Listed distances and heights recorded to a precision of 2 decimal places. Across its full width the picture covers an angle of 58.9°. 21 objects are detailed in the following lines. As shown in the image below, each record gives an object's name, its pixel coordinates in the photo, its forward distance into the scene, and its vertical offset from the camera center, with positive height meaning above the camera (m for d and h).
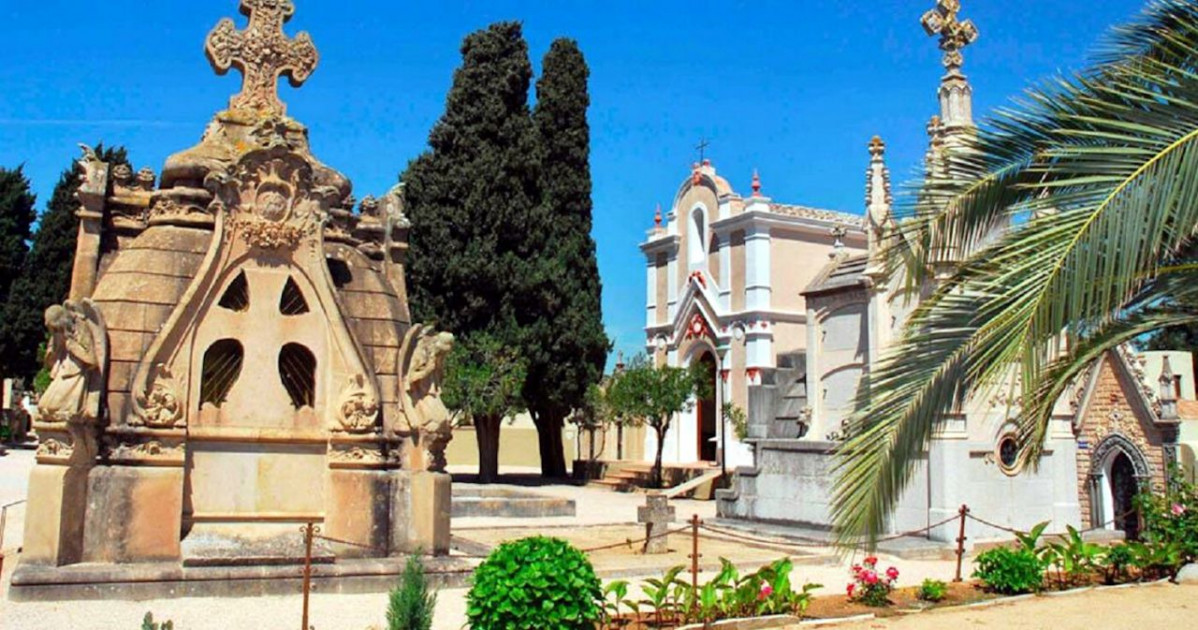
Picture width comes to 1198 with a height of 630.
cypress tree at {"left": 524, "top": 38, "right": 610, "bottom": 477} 31.52 +5.67
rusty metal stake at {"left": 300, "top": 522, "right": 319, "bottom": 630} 7.45 -0.73
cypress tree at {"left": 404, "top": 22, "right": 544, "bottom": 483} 30.77 +7.32
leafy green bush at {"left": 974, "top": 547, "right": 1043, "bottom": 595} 11.30 -1.16
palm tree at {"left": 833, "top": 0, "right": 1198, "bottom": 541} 4.94 +1.15
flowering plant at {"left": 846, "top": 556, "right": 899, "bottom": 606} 10.38 -1.21
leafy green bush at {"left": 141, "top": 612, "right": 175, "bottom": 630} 5.45 -0.88
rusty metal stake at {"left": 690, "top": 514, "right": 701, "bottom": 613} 9.06 -1.09
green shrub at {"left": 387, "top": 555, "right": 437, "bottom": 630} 6.33 -0.90
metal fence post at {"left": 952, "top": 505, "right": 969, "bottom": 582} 12.33 -0.85
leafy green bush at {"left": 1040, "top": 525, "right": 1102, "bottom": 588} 12.27 -1.09
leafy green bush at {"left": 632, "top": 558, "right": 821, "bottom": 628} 8.98 -1.20
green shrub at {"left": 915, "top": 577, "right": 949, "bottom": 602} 10.77 -1.31
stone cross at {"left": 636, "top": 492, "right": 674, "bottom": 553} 15.40 -0.86
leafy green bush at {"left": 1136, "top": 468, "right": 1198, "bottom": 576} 12.94 -0.80
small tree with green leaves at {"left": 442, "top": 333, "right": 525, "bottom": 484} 28.98 +1.97
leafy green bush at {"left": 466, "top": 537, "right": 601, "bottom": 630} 7.05 -0.89
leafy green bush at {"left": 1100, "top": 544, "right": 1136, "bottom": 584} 12.57 -1.15
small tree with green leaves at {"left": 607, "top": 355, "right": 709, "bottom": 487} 31.55 +1.88
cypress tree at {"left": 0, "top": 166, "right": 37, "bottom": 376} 44.00 +9.34
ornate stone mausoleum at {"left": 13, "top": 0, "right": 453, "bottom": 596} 8.90 +0.60
